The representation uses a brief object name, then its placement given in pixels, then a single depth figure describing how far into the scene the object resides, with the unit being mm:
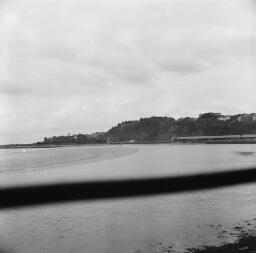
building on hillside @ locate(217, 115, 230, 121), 184875
